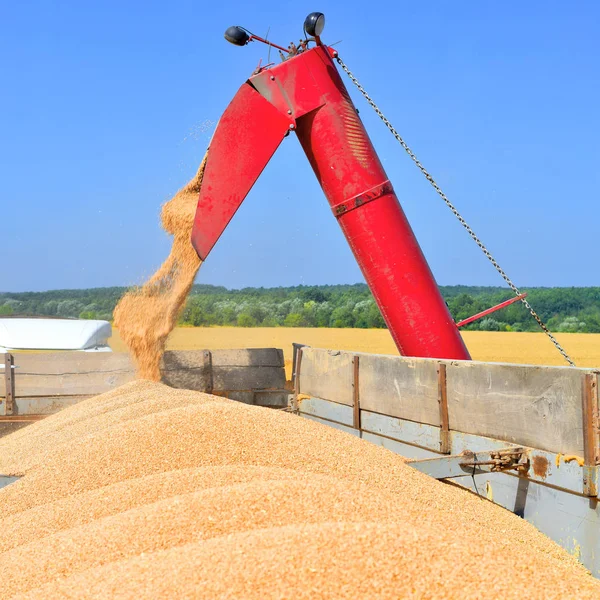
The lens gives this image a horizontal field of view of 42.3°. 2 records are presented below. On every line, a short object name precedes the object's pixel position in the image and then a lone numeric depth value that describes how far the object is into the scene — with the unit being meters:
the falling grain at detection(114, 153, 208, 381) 6.46
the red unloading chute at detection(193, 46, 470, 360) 5.78
